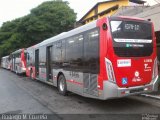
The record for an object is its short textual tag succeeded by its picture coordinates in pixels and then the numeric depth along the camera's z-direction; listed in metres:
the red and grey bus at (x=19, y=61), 24.07
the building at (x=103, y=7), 34.49
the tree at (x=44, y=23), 37.69
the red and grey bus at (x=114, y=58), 7.80
